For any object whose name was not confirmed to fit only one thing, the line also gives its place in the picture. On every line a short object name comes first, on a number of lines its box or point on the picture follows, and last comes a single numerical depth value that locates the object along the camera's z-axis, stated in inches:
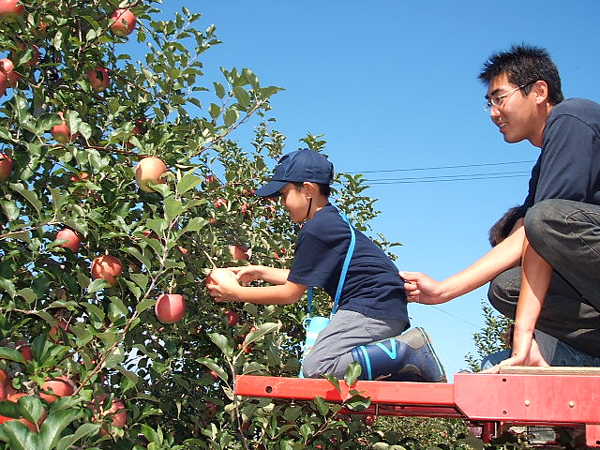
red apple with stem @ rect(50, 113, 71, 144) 104.3
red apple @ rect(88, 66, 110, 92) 121.6
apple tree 91.8
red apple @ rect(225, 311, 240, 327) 124.4
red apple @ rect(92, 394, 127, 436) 90.2
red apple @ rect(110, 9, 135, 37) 120.6
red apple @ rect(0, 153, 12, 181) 98.9
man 78.7
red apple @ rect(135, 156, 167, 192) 105.4
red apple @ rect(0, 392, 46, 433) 79.2
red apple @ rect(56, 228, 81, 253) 103.5
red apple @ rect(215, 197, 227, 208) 143.5
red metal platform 71.1
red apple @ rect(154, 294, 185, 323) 105.7
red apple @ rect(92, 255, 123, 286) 103.8
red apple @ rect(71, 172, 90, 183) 107.7
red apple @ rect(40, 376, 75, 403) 85.1
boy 98.0
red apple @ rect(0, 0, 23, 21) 106.8
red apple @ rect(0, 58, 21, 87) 106.6
